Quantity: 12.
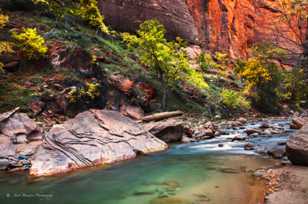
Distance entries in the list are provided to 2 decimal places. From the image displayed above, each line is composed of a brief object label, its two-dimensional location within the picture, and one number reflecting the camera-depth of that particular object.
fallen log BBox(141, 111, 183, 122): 18.56
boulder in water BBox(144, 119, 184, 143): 15.75
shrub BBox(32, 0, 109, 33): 25.44
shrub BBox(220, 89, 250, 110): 29.28
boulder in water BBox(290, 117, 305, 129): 16.82
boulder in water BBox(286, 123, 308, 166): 8.62
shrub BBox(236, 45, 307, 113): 29.33
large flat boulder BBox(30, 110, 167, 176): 10.45
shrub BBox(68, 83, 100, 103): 17.50
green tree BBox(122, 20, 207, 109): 21.72
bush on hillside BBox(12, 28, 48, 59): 17.70
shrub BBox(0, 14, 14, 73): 15.16
